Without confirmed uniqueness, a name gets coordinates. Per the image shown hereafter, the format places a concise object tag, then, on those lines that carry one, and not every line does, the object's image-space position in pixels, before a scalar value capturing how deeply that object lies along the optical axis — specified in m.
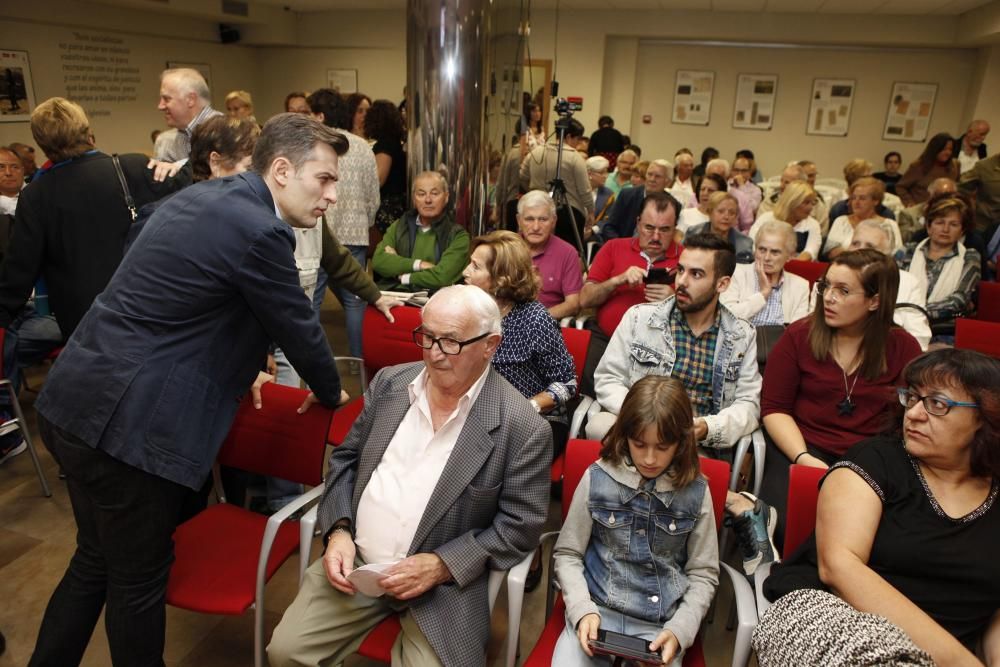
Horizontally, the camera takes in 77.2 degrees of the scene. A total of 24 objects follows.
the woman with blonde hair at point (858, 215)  4.32
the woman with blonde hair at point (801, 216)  4.34
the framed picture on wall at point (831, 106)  9.55
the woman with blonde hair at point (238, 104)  5.62
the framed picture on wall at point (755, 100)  9.88
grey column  3.53
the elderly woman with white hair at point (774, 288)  3.02
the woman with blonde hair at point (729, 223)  3.81
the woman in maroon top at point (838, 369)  2.21
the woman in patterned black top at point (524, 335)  2.36
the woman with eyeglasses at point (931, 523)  1.44
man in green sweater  3.44
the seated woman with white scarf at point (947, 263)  3.68
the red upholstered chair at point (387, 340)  2.69
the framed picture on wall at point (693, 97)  10.09
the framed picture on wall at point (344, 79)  11.62
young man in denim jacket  2.31
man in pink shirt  3.26
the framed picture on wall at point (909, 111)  9.23
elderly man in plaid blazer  1.56
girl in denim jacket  1.59
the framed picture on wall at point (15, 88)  7.38
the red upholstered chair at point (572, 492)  1.57
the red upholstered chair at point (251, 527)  1.68
